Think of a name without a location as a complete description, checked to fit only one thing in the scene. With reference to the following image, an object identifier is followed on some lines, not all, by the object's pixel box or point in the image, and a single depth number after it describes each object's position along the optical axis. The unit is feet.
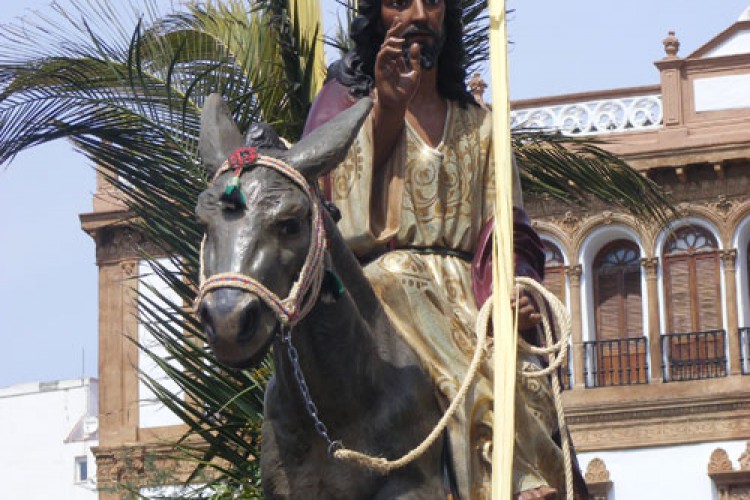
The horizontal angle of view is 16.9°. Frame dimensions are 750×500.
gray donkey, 23.45
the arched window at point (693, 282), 158.20
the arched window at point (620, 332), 160.15
